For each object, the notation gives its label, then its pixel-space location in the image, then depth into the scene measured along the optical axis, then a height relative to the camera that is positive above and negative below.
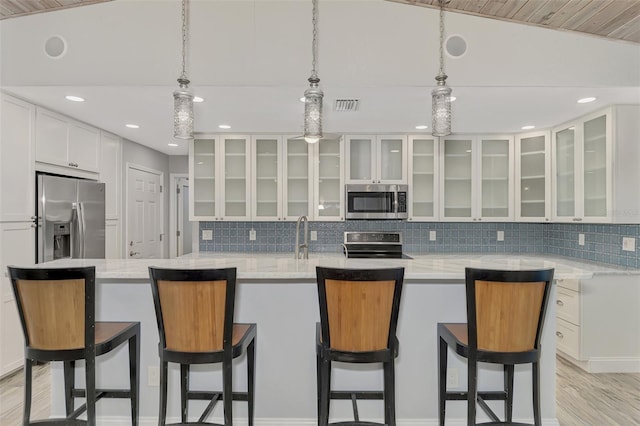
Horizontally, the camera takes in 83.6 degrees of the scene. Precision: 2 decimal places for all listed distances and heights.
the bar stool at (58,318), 1.61 -0.49
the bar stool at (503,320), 1.61 -0.49
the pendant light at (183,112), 1.85 +0.52
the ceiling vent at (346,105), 2.90 +0.89
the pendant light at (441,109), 1.80 +0.52
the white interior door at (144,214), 4.67 -0.04
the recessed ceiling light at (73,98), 2.87 +0.92
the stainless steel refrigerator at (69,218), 3.11 -0.07
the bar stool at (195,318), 1.58 -0.48
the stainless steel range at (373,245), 4.21 -0.40
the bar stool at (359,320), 1.57 -0.49
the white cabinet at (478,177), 4.23 +0.41
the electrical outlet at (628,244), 3.23 -0.29
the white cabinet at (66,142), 3.17 +0.67
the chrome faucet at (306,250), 2.78 -0.31
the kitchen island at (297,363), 2.15 -0.91
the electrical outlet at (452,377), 2.17 -1.00
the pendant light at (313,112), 1.81 +0.51
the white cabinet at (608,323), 3.12 -0.97
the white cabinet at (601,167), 3.07 +0.42
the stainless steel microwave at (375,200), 4.18 +0.14
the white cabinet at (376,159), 4.22 +0.63
